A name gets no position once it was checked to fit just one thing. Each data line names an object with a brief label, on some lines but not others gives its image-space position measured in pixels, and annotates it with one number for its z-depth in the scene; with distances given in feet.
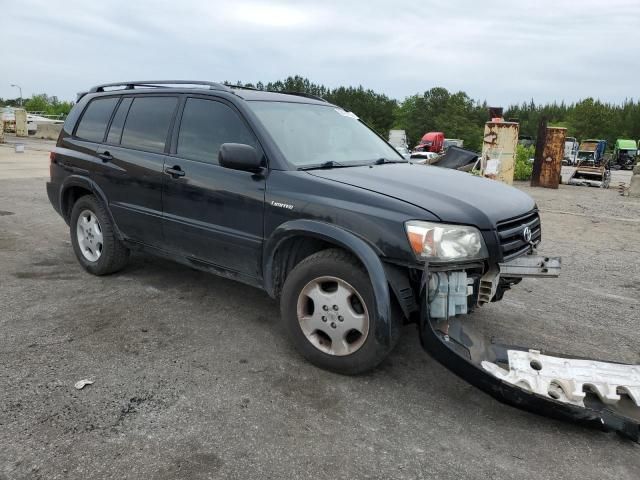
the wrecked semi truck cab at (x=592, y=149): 118.83
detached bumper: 8.54
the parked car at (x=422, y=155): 88.74
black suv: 9.60
